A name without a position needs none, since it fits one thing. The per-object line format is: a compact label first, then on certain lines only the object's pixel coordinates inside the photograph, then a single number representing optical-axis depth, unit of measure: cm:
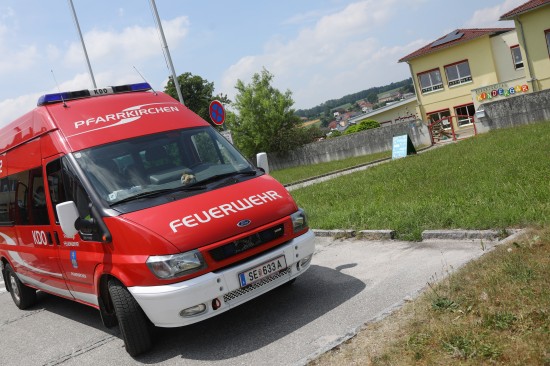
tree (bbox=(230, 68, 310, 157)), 4078
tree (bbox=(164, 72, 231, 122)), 5584
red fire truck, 495
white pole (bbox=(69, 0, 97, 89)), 2513
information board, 2086
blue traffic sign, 1284
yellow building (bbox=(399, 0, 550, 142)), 3123
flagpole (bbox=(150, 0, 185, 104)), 1706
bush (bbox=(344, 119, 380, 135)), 4230
